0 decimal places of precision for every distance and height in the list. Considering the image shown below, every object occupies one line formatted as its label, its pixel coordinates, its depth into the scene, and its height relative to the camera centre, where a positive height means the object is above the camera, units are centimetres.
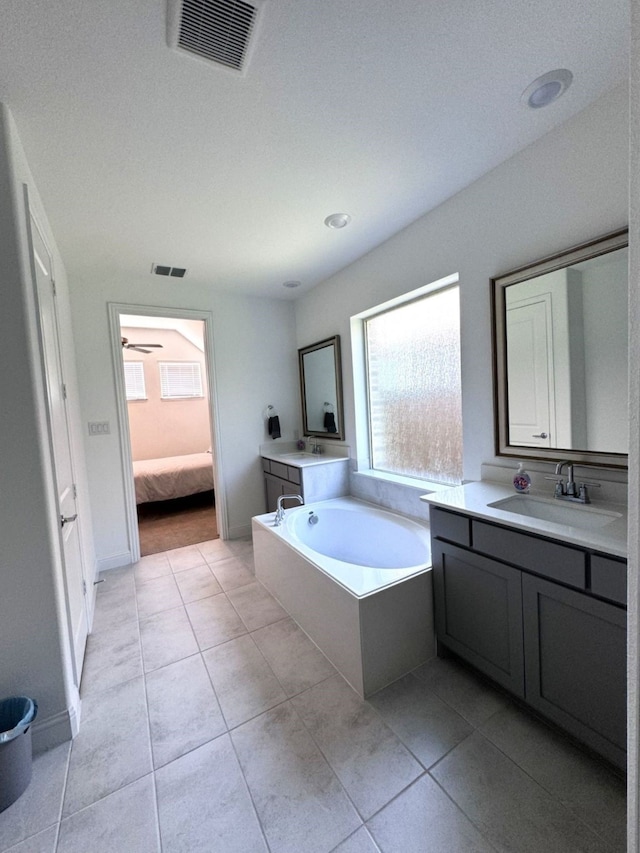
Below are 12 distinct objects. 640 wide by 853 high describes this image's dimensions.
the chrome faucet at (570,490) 156 -44
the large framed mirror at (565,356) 151 +18
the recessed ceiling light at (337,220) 225 +120
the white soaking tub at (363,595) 162 -101
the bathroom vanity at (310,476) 307 -62
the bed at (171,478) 425 -78
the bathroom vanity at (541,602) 116 -80
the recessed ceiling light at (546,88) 135 +121
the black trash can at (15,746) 121 -114
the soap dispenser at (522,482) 175 -43
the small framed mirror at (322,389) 335 +18
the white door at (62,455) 161 -17
